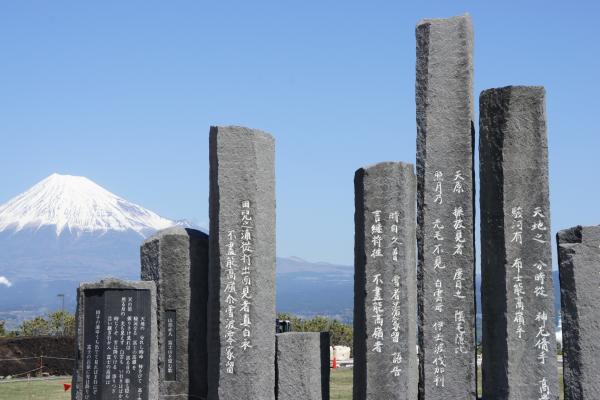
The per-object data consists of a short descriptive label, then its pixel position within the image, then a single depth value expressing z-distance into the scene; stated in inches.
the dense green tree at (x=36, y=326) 1069.1
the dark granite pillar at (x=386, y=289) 361.7
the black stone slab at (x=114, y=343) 353.4
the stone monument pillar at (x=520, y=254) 354.0
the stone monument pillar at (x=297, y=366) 374.0
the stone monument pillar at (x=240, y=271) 362.9
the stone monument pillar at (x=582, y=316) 348.8
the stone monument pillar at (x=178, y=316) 388.2
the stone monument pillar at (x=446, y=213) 364.5
